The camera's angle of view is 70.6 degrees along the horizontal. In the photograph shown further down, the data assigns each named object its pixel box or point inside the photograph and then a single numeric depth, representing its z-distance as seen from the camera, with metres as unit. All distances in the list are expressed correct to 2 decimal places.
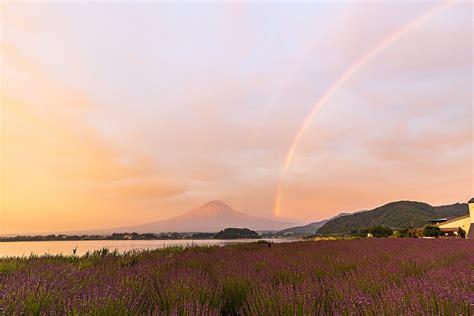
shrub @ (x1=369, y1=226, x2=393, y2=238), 31.73
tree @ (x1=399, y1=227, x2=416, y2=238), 30.32
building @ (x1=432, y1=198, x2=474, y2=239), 35.75
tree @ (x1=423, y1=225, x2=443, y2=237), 32.09
